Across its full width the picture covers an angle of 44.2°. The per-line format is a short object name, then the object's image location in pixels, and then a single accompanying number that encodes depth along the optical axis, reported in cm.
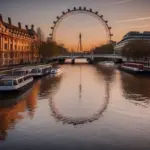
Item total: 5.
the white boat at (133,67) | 3883
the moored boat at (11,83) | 1980
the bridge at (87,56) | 7162
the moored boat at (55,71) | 3871
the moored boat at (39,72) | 3286
